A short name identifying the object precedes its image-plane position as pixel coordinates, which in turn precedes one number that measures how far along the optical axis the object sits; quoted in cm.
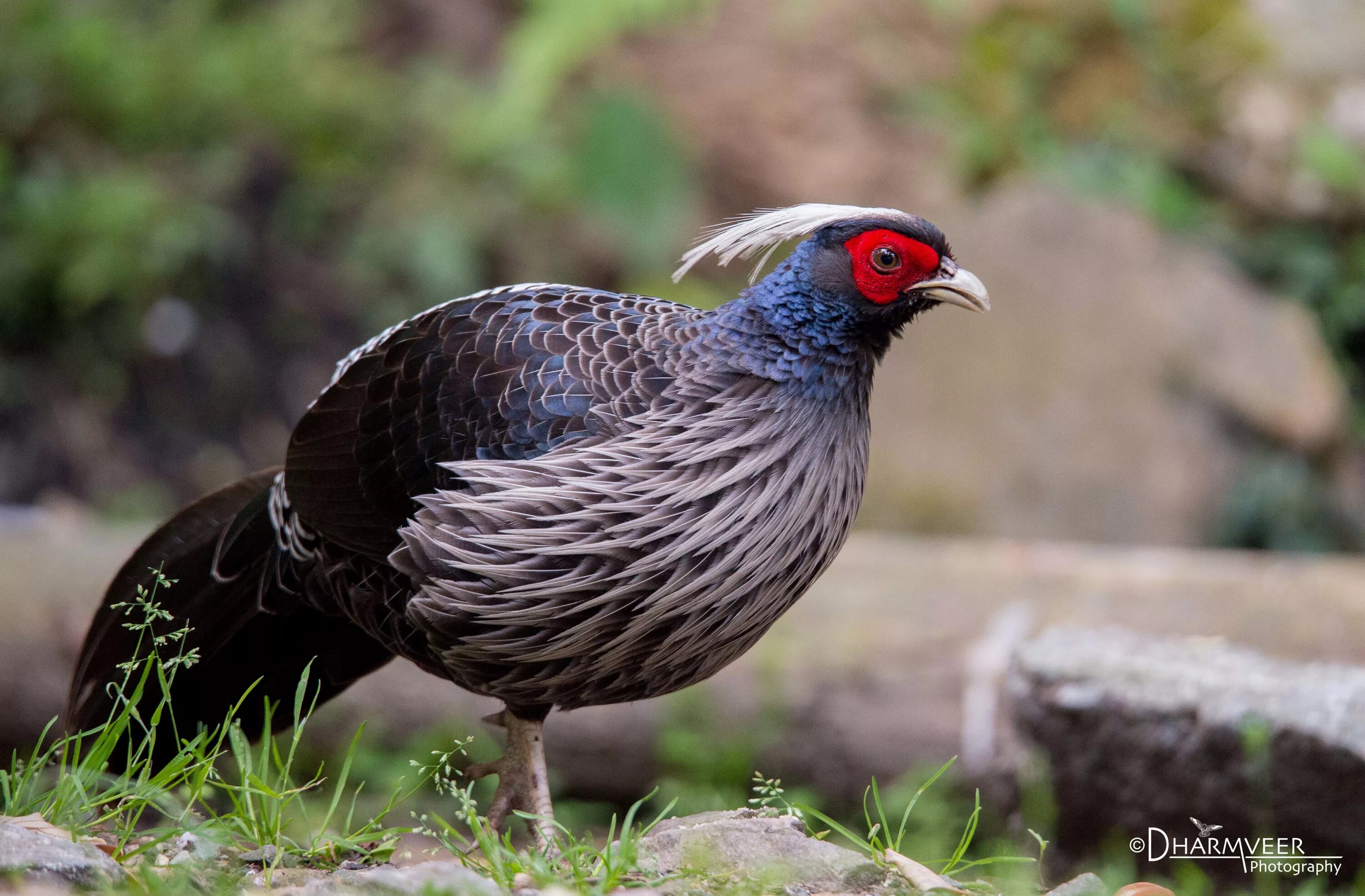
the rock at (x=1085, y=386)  1625
